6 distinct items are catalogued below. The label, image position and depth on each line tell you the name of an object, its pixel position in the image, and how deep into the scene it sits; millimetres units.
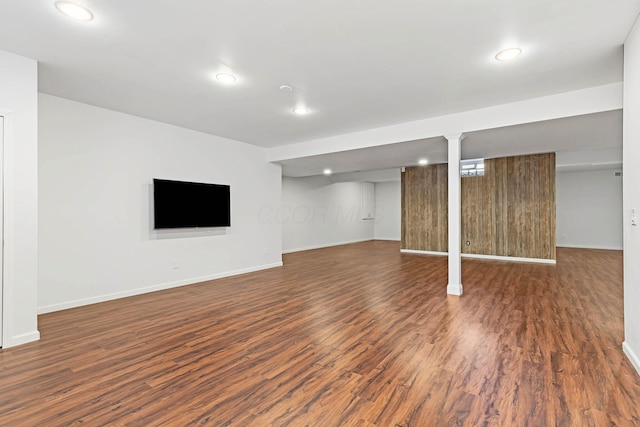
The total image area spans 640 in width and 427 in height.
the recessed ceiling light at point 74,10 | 2201
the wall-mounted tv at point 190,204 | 4938
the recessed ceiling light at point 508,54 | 2809
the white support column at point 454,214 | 4633
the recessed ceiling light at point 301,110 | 4328
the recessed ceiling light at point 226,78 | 3297
